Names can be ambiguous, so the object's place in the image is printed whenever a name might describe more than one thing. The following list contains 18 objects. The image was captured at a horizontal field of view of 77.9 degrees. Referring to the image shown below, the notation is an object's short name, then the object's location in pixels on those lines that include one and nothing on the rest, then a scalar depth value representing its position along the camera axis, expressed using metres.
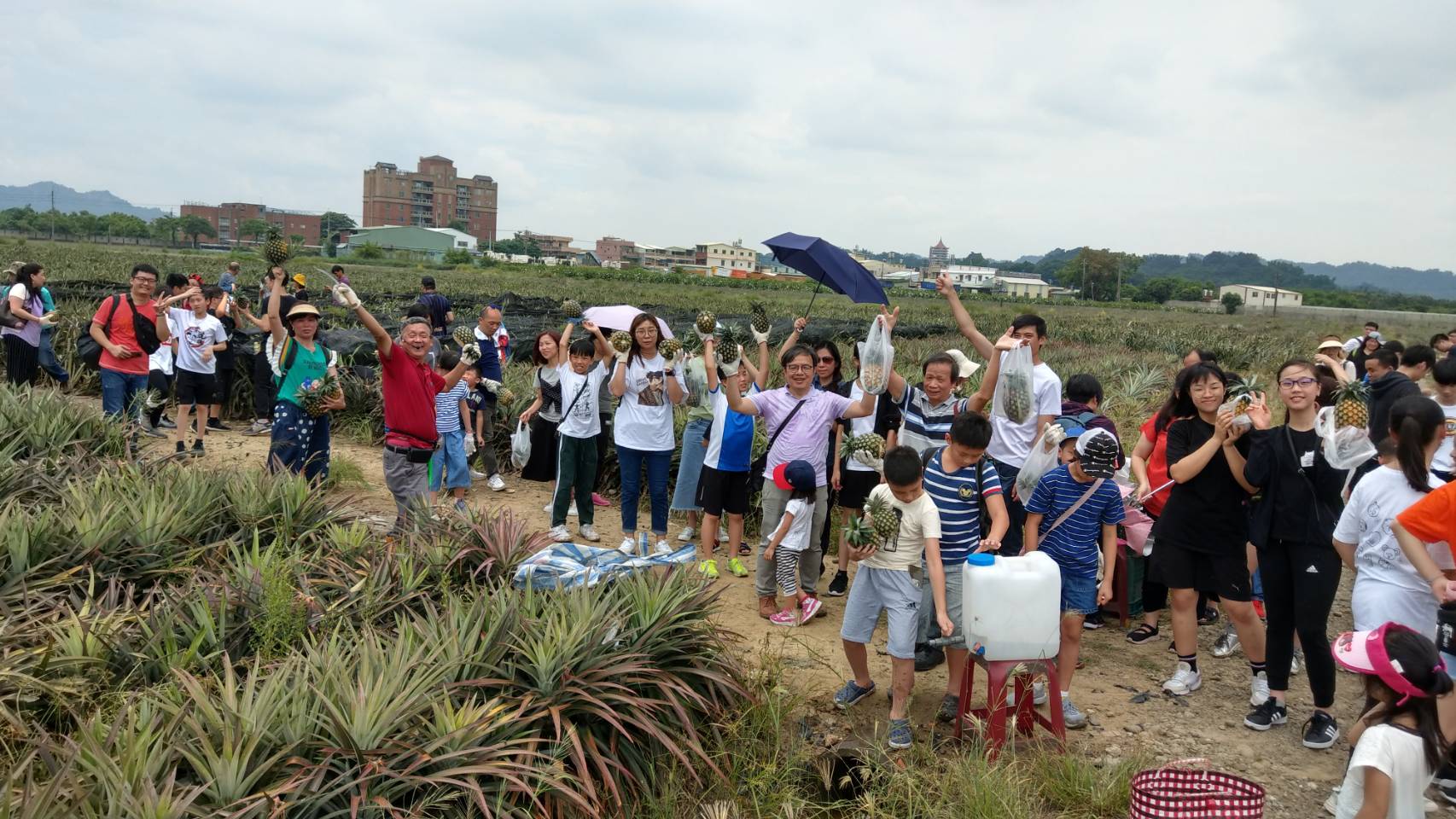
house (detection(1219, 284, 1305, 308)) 89.69
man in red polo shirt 5.97
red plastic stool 4.04
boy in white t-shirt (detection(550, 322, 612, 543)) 6.92
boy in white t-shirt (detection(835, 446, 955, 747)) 4.27
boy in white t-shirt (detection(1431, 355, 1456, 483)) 5.49
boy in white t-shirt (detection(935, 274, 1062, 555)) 5.55
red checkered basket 3.16
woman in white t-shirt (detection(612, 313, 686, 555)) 6.59
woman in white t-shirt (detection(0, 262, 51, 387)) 9.59
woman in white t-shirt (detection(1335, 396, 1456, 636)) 3.75
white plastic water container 3.90
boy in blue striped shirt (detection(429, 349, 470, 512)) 7.77
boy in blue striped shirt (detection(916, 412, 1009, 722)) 4.40
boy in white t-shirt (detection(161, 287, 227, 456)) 9.01
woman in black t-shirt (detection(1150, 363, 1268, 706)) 4.71
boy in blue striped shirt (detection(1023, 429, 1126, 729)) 4.61
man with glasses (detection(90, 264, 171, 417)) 8.67
